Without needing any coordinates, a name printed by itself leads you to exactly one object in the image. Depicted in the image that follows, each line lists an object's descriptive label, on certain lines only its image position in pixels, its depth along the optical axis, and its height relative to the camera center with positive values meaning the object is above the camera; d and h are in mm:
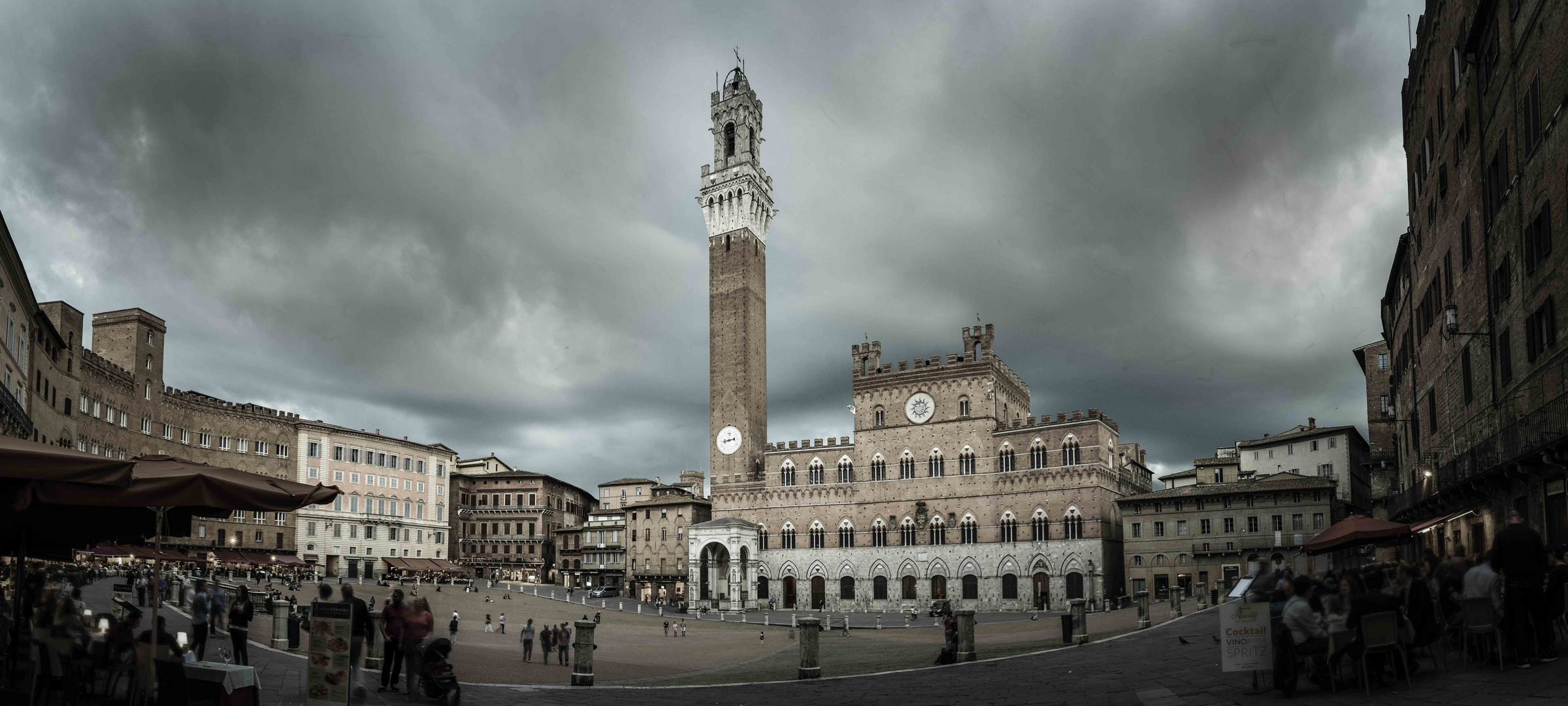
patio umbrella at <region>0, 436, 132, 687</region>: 8492 +278
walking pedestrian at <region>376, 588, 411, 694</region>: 13523 -1979
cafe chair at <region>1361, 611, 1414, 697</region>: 10695 -1562
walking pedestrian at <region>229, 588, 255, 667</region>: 16444 -2136
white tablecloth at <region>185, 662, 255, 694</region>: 10047 -1778
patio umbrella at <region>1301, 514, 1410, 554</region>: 17953 -854
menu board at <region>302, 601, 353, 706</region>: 11172 -1817
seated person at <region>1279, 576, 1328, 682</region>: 11047 -1538
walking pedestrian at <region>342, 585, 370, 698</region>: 12469 -1778
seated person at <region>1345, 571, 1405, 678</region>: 10812 -1300
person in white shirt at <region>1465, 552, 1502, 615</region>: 11203 -1110
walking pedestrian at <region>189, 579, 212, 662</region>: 16547 -2027
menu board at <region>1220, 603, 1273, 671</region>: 11938 -1814
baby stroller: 13078 -2345
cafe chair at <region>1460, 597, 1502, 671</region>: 11172 -1491
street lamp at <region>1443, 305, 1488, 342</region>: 20750 +3420
